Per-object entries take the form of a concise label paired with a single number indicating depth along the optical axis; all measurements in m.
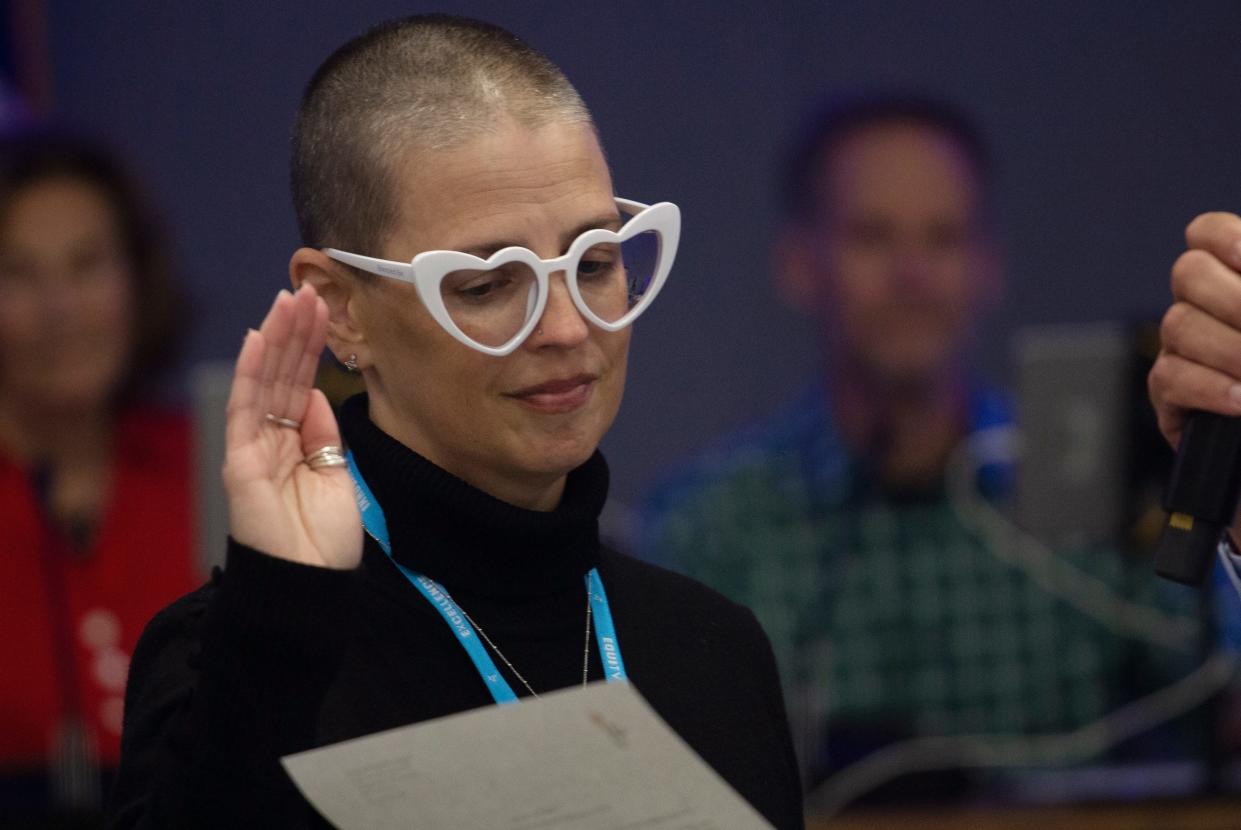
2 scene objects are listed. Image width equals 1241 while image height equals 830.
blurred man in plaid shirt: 9.05
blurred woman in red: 8.11
